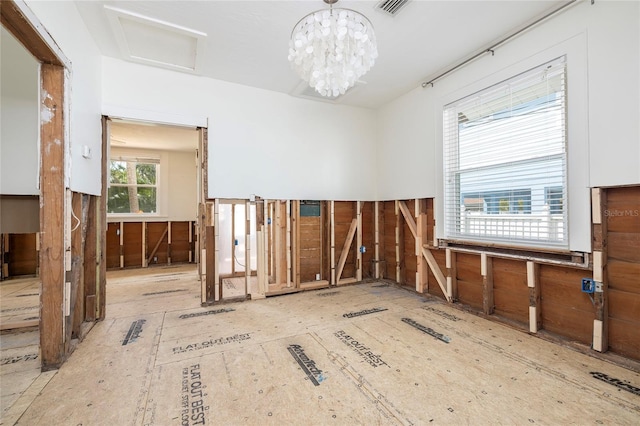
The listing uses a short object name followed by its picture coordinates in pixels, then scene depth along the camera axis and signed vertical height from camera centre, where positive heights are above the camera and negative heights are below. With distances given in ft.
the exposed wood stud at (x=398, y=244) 14.49 -1.66
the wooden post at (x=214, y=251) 11.90 -1.59
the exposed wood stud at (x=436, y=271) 11.94 -2.63
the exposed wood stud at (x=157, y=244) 21.23 -2.27
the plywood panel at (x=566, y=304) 7.75 -2.74
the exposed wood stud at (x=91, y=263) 9.62 -1.70
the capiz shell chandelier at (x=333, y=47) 6.31 +4.08
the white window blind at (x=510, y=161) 8.34 +1.84
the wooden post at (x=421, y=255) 12.99 -2.00
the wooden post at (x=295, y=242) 13.85 -1.42
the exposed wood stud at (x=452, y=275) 11.55 -2.64
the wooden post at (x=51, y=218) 6.80 -0.05
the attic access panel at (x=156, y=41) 8.62 +6.17
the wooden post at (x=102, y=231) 9.99 -0.56
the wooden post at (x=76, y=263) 7.71 -1.38
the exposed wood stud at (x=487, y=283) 10.02 -2.61
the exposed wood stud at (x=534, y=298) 8.63 -2.75
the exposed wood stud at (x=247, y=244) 12.52 -1.35
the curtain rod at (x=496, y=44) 7.97 +6.00
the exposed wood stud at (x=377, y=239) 15.76 -1.46
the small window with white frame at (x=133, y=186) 21.81 +2.40
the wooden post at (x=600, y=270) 7.25 -1.56
